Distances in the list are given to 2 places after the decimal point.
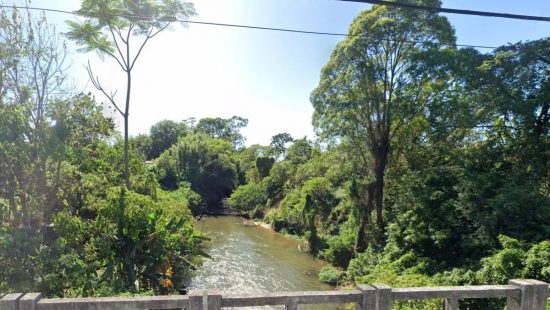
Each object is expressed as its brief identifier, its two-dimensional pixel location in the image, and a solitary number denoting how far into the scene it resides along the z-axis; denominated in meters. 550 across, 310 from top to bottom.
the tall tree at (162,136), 56.97
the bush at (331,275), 16.10
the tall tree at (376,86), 14.86
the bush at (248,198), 37.62
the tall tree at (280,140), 53.26
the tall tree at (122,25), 11.94
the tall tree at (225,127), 73.62
